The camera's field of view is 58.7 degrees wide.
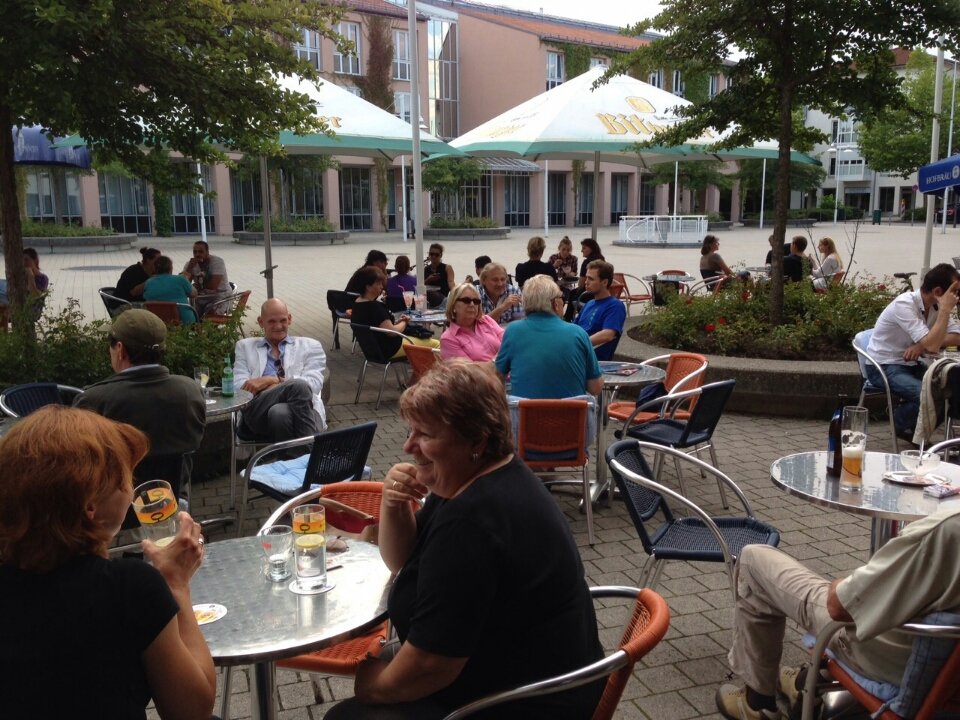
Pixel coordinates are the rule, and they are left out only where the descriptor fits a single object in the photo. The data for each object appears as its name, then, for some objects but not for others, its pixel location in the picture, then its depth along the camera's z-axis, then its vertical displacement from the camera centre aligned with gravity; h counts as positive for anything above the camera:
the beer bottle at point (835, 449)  3.48 -0.97
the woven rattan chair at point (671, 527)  3.35 -1.34
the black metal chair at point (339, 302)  10.40 -1.06
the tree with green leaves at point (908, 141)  48.60 +4.10
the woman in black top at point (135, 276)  9.90 -0.70
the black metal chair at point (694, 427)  4.96 -1.35
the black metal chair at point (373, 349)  7.98 -1.26
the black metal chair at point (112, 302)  9.43 -0.96
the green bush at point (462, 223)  37.81 -0.45
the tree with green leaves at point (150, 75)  5.50 +0.99
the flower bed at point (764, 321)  8.39 -1.14
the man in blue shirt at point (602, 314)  6.54 -0.79
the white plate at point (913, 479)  3.38 -1.07
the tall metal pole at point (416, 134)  8.80 +0.83
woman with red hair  1.63 -0.74
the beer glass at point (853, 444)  3.42 -0.94
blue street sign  10.77 +0.43
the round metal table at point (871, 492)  3.13 -1.08
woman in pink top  6.04 -0.84
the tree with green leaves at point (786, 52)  8.30 +1.63
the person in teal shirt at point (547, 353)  4.97 -0.82
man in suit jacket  4.97 -1.00
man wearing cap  3.82 -0.81
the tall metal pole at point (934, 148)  12.35 +0.91
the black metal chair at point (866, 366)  6.28 -1.20
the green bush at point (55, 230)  29.17 -0.47
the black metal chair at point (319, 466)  3.98 -1.20
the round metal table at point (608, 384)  5.48 -1.10
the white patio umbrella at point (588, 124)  10.67 +1.12
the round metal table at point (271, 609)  2.09 -1.03
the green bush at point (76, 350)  5.98 -0.97
